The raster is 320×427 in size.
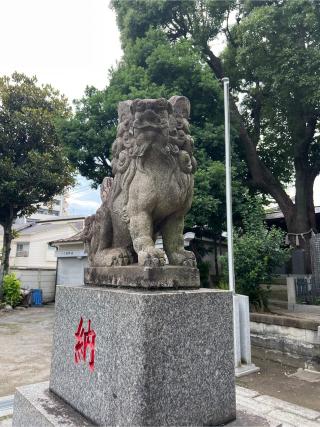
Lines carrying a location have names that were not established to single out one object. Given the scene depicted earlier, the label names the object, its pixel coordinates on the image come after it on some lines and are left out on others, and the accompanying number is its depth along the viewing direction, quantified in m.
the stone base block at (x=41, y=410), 2.24
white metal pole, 6.39
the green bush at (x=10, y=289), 13.38
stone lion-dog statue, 2.47
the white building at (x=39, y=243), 20.83
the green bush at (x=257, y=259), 7.75
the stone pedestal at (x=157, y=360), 1.93
